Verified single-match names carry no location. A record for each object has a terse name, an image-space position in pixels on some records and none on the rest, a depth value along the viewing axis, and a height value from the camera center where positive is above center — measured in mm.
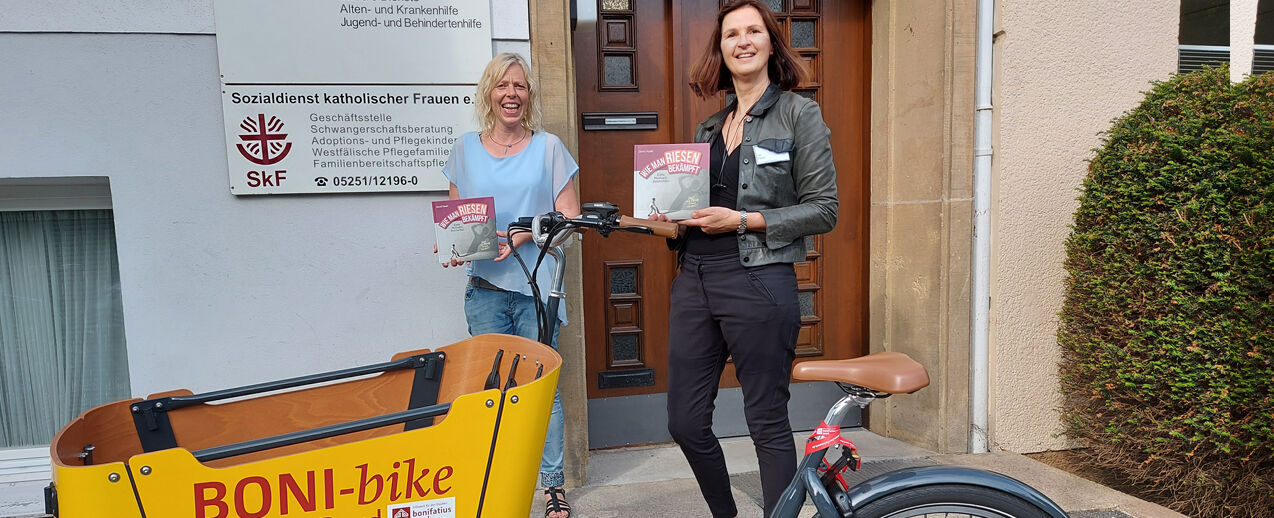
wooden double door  3814 +241
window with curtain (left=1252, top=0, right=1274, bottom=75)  4230 +779
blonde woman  2846 +75
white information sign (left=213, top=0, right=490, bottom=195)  3152 +478
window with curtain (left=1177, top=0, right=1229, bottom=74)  4031 +775
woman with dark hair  2244 -188
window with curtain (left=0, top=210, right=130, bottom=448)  3412 -531
